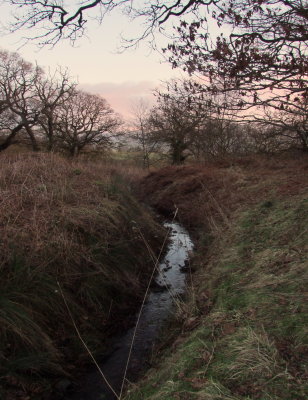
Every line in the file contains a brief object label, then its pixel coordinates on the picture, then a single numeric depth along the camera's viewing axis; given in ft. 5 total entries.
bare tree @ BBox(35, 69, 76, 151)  110.73
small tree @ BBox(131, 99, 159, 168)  99.12
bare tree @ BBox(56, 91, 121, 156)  119.85
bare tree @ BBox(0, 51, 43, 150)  102.73
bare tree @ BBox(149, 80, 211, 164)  83.97
